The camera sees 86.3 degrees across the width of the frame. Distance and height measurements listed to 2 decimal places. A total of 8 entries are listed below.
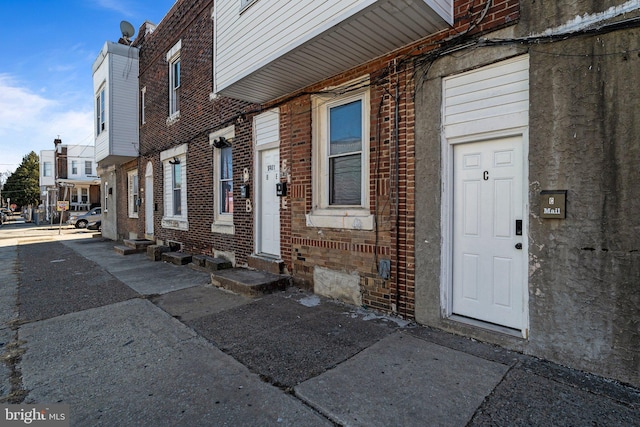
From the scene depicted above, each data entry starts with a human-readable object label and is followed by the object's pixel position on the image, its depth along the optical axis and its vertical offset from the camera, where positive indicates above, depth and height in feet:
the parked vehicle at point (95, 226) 79.02 -4.60
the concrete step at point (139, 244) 36.78 -4.14
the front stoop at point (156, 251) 31.65 -4.22
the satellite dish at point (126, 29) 42.73 +22.20
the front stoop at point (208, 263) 24.89 -4.32
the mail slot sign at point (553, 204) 10.52 +0.06
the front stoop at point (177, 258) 28.73 -4.43
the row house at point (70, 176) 104.99 +10.78
